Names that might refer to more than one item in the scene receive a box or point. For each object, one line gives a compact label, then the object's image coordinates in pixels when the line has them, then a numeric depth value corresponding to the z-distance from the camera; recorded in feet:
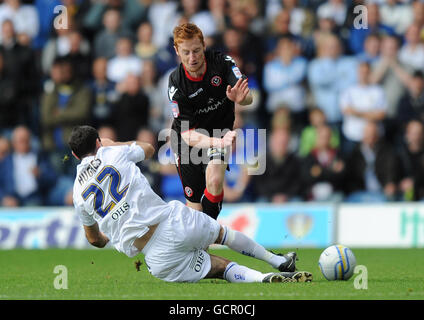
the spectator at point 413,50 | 53.93
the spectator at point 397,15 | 55.53
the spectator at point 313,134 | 53.21
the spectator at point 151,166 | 53.52
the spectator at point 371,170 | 51.96
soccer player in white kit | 27.66
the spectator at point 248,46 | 55.11
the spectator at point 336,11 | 55.98
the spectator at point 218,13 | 56.52
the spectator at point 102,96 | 56.13
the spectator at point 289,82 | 55.06
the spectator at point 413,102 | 52.90
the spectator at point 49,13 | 60.70
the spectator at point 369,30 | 54.85
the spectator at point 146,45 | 57.31
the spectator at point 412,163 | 51.52
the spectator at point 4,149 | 56.85
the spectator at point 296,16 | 56.75
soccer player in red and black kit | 32.39
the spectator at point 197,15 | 57.19
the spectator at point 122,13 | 59.88
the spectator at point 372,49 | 54.13
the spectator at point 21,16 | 60.95
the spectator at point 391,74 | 53.47
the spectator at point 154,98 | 55.67
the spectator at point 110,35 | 58.70
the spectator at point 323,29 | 55.15
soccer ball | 29.37
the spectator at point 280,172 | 52.80
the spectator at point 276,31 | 56.33
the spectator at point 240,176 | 52.24
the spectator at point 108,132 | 53.67
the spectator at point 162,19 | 58.29
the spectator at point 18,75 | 59.16
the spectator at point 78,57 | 58.03
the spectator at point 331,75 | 54.49
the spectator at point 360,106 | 53.31
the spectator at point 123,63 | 57.11
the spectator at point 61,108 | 56.03
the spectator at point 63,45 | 58.45
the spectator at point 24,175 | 56.75
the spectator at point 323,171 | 52.39
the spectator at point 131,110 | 54.70
